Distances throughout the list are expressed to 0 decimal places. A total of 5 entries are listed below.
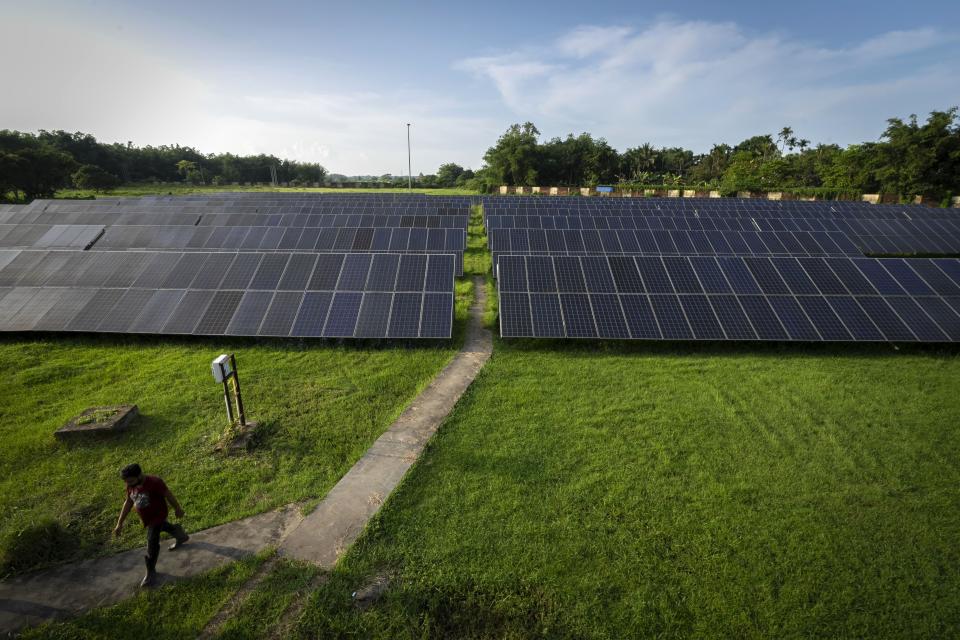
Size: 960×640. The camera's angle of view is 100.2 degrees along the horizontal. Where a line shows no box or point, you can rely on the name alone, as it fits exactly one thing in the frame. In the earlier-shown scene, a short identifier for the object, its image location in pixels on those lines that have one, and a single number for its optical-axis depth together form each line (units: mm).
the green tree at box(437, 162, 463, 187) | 115625
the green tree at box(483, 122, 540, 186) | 82938
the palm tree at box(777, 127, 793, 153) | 92875
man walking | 4902
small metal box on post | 6758
